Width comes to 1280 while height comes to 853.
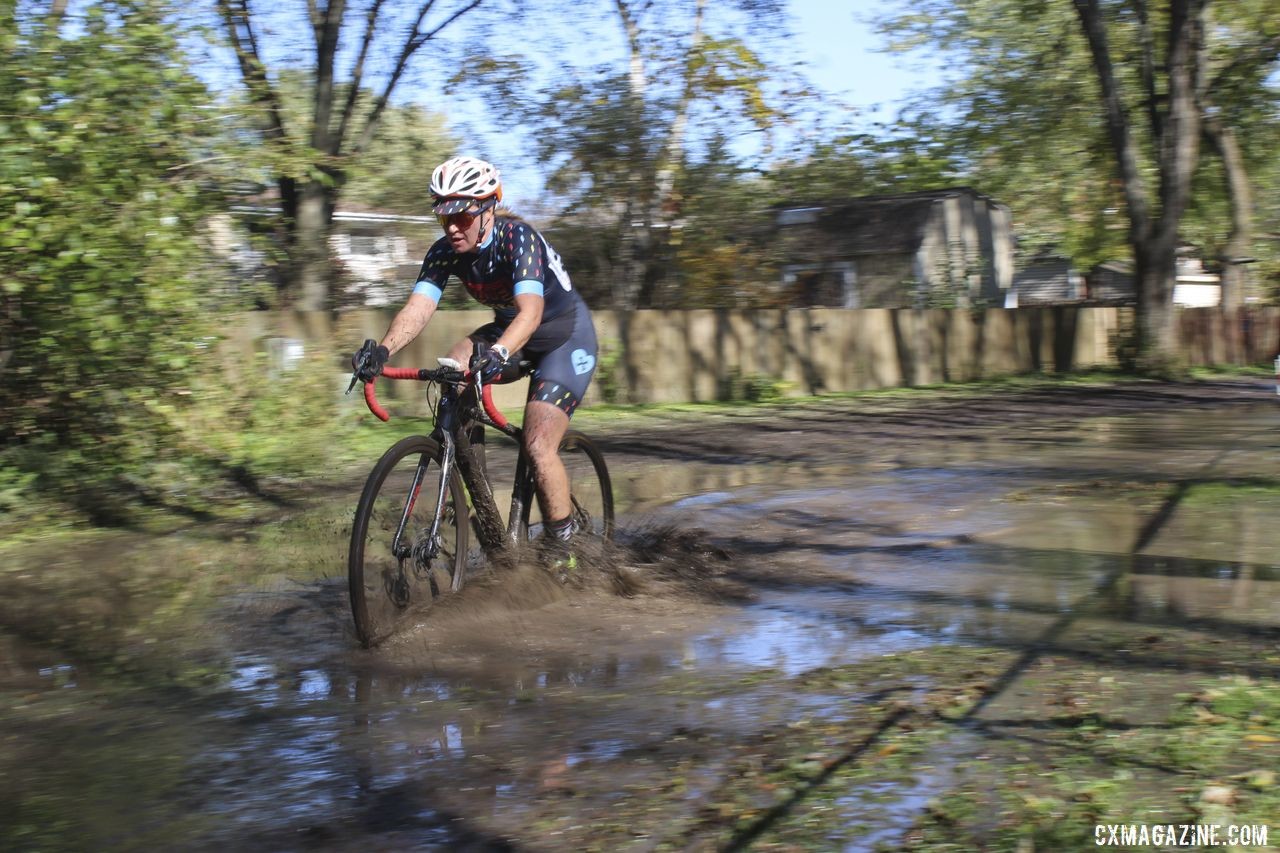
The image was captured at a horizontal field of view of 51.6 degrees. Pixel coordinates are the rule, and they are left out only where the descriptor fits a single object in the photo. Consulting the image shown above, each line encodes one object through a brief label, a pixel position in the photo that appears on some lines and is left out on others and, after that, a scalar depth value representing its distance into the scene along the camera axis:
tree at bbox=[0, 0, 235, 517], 8.36
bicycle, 5.42
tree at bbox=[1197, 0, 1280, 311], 30.89
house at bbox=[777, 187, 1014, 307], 36.09
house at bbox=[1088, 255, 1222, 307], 68.25
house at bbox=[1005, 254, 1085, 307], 70.69
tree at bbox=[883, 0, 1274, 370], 26.58
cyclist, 5.69
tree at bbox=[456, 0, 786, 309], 19.64
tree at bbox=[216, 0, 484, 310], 16.70
